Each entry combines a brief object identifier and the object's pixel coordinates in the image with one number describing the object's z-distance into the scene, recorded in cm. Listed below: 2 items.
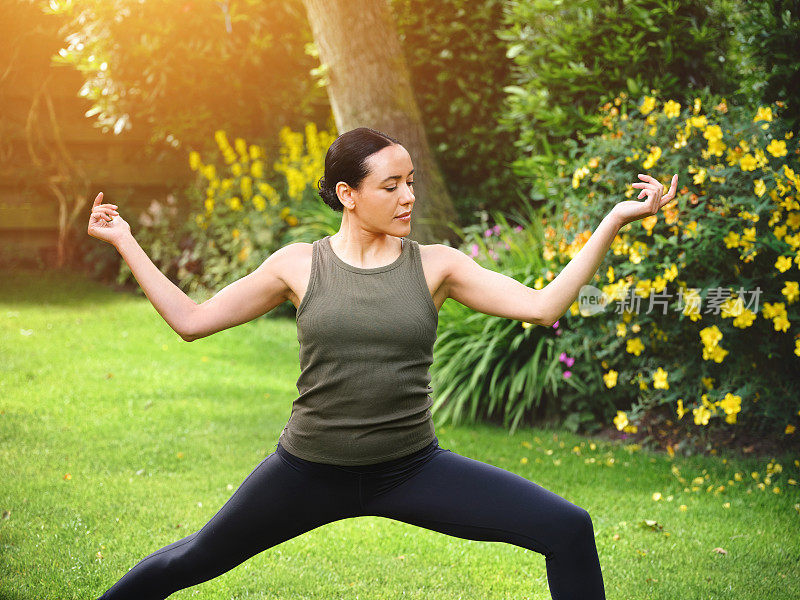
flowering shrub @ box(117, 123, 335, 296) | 920
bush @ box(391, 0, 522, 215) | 857
